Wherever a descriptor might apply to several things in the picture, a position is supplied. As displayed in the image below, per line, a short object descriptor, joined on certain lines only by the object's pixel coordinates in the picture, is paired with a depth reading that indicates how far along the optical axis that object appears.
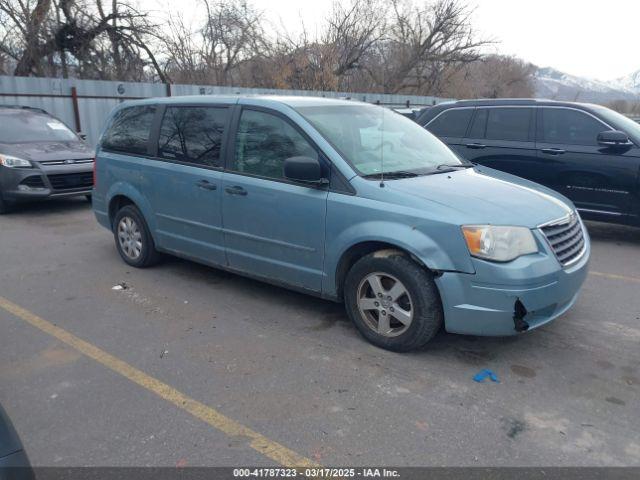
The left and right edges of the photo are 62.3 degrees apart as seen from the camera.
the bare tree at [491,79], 31.31
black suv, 6.55
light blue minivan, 3.42
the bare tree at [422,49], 28.98
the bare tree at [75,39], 16.70
